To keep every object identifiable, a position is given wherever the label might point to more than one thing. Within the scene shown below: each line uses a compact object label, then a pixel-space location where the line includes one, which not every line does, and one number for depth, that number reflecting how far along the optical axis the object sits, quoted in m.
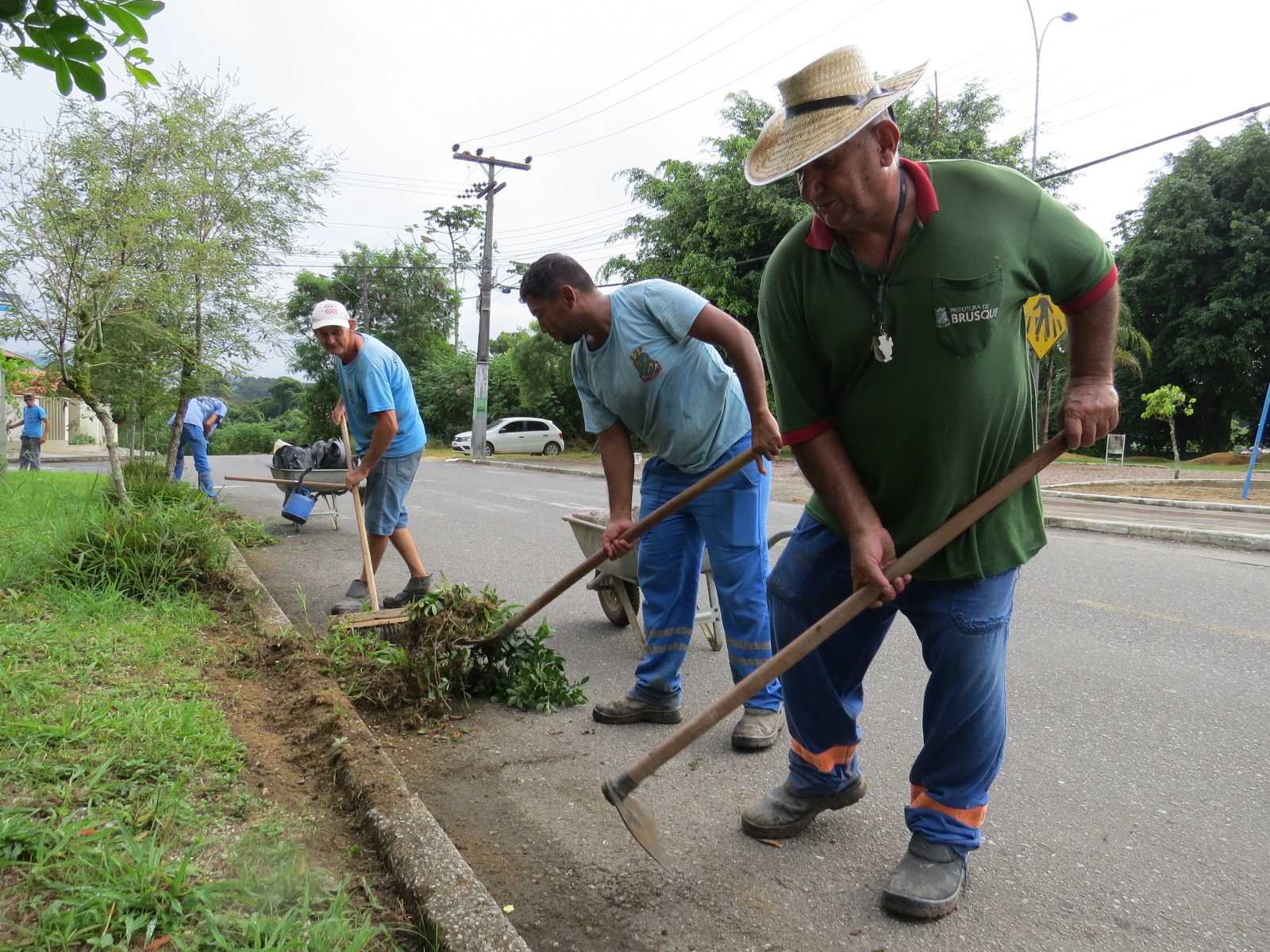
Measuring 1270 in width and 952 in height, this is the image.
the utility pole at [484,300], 24.58
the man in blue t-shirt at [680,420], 3.47
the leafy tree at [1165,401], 18.66
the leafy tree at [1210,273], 27.42
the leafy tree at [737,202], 21.28
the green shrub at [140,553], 5.11
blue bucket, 8.82
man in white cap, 5.32
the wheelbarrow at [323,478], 8.57
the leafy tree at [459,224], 41.69
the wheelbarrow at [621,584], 4.70
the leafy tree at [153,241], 6.40
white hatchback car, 29.09
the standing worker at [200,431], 10.35
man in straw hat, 2.16
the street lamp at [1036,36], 14.55
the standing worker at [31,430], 15.88
